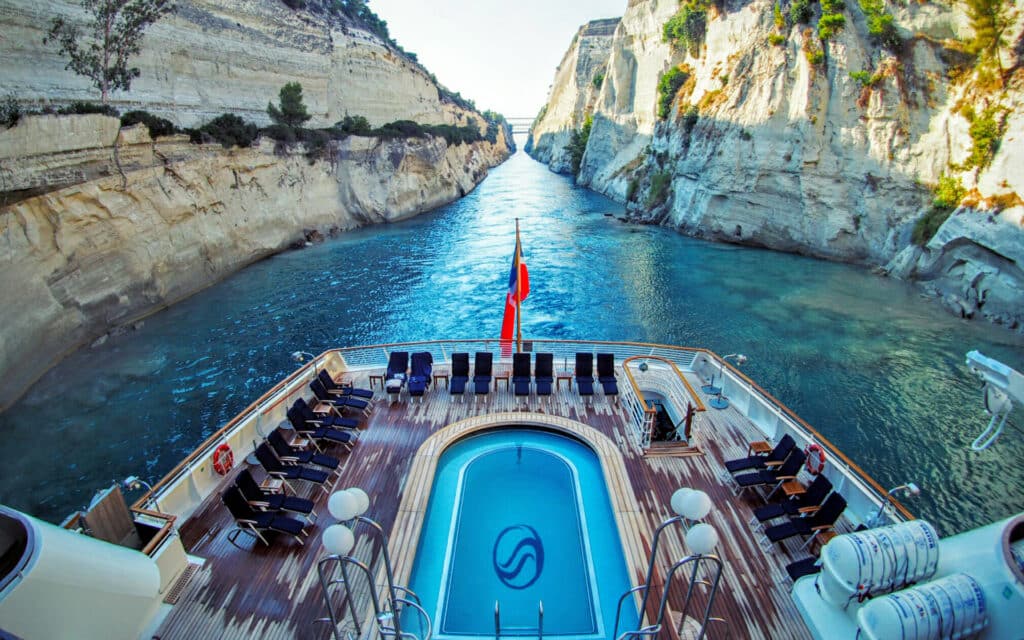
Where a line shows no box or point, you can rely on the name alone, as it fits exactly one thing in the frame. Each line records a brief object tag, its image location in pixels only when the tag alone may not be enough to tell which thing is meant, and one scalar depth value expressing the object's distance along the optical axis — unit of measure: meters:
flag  11.34
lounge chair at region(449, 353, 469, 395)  10.80
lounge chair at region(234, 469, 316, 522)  6.99
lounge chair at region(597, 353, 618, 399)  10.69
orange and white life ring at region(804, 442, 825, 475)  7.37
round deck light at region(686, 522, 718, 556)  3.91
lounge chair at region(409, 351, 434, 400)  10.48
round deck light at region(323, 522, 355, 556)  3.88
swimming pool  5.96
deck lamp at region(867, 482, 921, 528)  6.25
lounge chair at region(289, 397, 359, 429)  9.18
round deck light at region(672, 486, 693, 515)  4.33
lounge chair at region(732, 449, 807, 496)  7.42
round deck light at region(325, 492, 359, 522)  4.14
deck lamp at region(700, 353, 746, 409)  10.01
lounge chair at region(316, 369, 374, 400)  10.38
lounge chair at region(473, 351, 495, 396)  11.11
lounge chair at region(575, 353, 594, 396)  10.77
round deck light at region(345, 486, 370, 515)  4.31
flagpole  11.26
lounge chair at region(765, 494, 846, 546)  6.38
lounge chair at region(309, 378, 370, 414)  9.94
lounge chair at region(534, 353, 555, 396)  10.77
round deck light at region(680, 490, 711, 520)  4.25
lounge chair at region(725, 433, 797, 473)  7.74
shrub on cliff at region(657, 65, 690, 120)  43.59
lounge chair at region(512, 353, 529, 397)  10.60
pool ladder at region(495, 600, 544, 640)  4.41
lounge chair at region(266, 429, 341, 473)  8.09
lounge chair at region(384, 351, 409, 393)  10.44
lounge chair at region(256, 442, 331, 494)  7.73
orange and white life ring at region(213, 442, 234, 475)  7.93
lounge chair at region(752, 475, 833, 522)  6.74
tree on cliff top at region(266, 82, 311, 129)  35.88
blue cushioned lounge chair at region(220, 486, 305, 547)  6.66
